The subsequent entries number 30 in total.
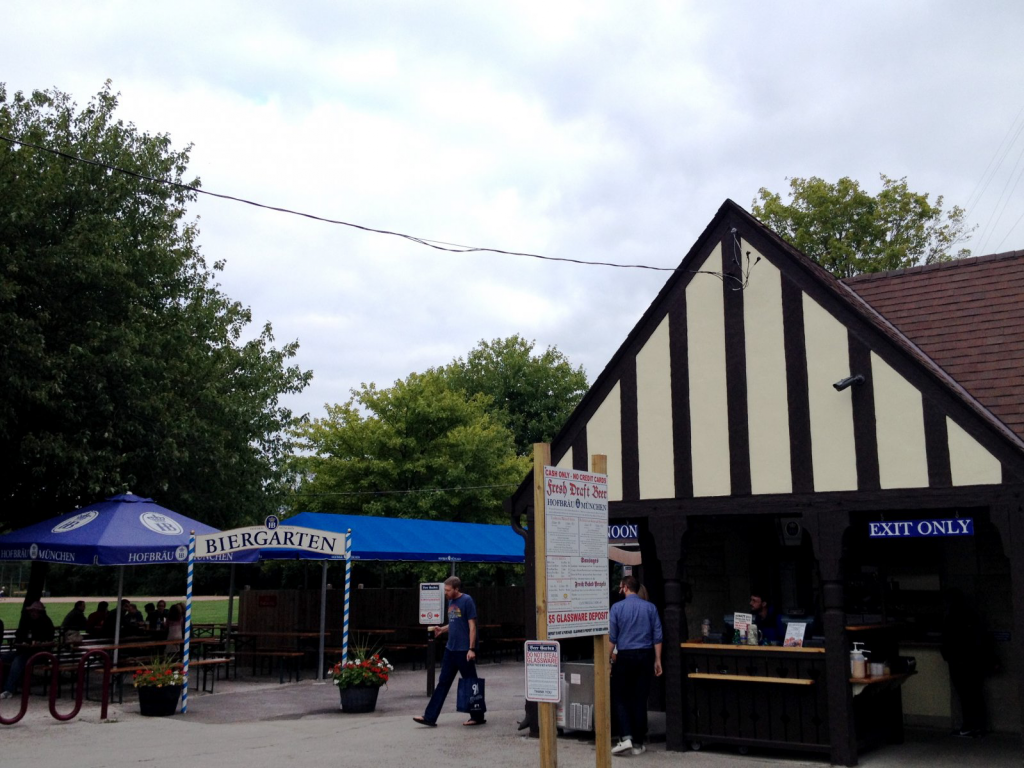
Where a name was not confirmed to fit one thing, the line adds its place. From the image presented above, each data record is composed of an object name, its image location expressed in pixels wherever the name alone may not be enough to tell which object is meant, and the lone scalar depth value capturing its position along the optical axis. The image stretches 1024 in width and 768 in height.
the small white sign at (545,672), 6.50
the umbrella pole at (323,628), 18.31
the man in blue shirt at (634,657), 10.32
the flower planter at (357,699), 13.37
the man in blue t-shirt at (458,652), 11.75
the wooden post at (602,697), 6.89
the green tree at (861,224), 31.48
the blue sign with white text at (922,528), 9.23
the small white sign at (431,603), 14.73
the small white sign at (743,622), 10.55
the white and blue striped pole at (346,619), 14.85
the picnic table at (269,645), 19.27
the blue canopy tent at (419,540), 20.17
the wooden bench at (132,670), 14.06
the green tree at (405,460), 33.69
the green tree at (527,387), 50.12
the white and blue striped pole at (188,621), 13.52
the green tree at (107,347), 17.25
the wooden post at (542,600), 6.48
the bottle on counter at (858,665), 9.76
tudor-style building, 9.51
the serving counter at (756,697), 9.77
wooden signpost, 6.55
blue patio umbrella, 15.09
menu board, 6.66
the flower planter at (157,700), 13.09
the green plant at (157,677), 13.04
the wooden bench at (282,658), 17.83
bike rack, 12.12
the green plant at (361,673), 13.32
